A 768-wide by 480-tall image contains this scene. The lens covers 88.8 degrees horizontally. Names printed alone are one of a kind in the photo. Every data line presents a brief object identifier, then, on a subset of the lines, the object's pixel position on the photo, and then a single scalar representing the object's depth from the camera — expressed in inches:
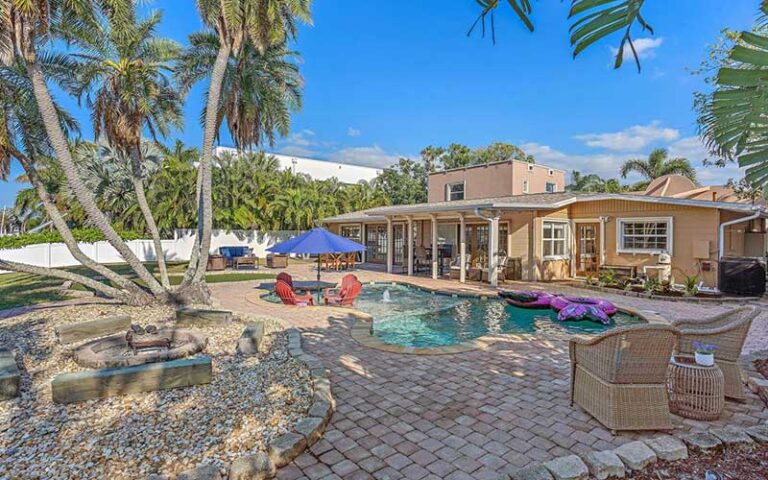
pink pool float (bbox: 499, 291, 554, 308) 422.0
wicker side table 155.7
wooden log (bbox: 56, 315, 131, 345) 258.8
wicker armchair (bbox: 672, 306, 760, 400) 166.7
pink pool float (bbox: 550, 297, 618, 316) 383.2
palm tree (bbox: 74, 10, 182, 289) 431.2
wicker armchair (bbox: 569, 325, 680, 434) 142.2
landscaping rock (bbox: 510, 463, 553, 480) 116.2
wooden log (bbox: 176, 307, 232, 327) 308.8
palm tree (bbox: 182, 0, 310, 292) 380.5
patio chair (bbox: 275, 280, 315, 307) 399.5
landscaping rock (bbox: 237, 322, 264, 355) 241.6
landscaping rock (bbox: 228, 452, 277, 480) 118.0
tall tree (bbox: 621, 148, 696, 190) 1152.8
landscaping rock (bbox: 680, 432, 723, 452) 132.0
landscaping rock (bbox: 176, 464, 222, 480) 112.7
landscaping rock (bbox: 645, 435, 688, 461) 128.1
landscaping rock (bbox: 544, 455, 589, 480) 117.5
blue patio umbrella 436.1
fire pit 214.0
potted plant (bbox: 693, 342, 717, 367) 158.5
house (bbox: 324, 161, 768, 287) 498.3
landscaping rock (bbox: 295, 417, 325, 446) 141.1
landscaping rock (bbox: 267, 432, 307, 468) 128.4
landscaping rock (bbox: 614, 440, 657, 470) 124.0
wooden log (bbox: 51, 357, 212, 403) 167.8
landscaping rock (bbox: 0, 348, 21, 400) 172.9
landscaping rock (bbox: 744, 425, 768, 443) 135.3
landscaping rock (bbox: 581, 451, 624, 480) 120.6
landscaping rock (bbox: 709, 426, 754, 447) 133.4
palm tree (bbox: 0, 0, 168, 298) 312.3
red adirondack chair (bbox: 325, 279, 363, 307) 410.6
